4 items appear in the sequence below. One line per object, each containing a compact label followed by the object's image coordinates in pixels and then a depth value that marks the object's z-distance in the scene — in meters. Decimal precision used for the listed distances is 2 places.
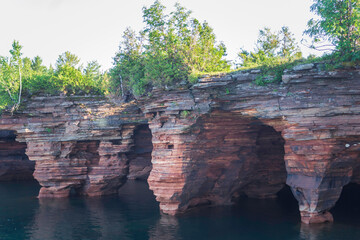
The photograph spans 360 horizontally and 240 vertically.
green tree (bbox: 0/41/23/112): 33.28
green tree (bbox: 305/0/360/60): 20.94
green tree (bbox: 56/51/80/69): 44.19
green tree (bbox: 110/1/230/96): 26.58
